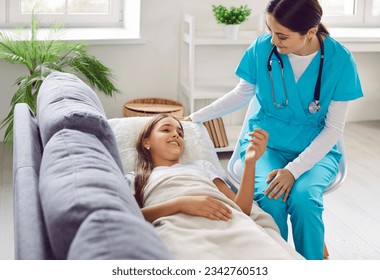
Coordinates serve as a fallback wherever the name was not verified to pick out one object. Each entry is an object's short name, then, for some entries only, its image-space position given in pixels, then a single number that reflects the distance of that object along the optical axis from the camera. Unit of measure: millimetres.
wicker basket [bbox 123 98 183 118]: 4047
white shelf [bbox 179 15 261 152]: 4210
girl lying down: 1943
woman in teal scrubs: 2506
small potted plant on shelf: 4254
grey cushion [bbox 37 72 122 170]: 1930
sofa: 1280
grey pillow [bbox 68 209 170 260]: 1235
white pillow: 2650
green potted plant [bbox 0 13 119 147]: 3712
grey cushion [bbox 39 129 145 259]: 1394
